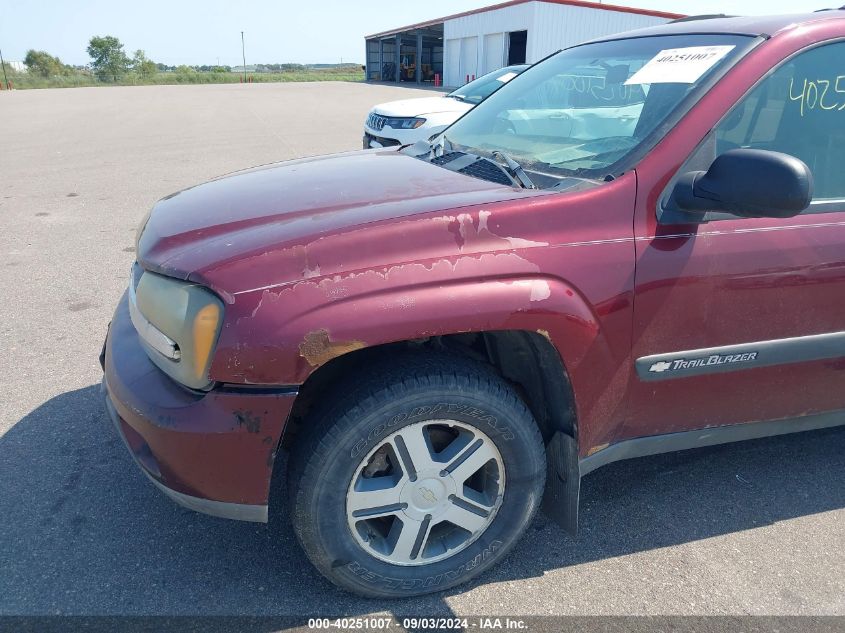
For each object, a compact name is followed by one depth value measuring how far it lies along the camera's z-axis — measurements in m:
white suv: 8.22
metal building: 28.42
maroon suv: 1.76
